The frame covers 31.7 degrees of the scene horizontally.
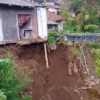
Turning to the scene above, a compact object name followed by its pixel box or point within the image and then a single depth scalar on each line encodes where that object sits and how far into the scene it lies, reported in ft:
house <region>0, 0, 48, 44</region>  30.83
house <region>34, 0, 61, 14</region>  66.09
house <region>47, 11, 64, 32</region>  52.23
